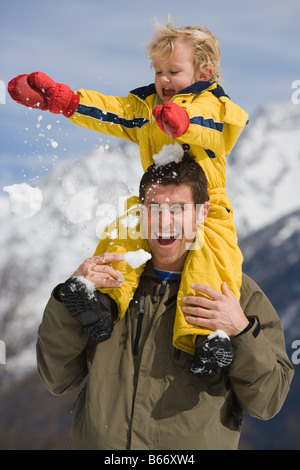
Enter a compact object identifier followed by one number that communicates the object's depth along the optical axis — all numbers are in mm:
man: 3697
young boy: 3725
